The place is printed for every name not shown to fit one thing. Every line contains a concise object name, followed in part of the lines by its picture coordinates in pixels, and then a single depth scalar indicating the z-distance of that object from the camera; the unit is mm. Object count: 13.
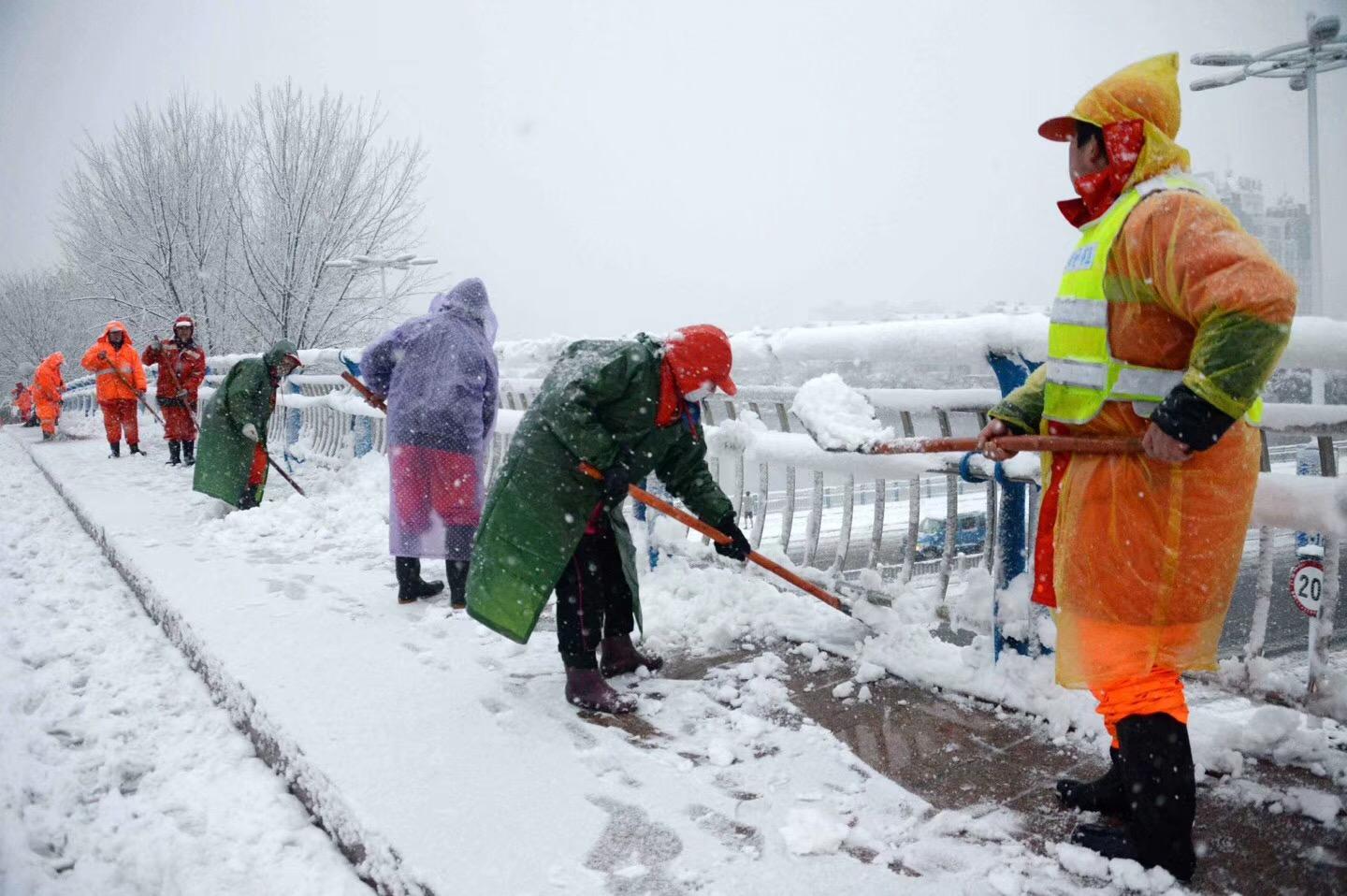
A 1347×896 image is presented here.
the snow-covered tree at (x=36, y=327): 47469
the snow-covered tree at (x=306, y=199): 21344
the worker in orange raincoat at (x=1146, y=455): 1766
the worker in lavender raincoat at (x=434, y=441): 4359
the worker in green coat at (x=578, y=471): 2961
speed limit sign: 3224
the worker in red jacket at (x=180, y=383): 10328
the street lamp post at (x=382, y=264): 20831
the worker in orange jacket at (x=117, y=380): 11172
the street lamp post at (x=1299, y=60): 14070
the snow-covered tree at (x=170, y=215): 21688
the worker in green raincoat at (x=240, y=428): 6598
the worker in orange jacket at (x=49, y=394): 16016
